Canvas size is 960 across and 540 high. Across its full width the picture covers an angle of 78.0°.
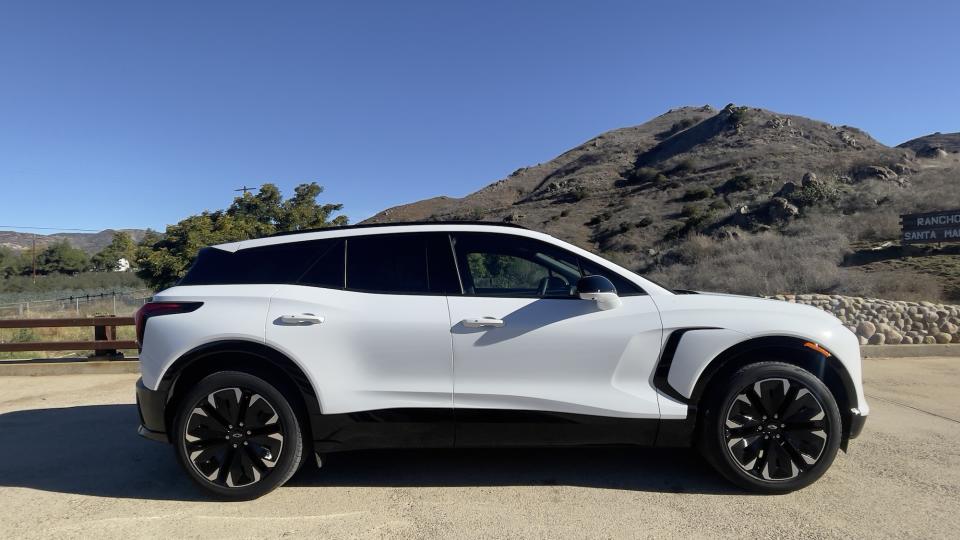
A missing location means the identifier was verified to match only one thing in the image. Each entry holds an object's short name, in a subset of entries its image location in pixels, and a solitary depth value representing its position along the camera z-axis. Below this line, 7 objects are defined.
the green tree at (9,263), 57.77
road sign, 16.19
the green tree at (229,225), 23.03
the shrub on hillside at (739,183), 37.91
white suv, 3.60
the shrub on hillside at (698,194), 39.22
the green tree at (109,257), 65.88
